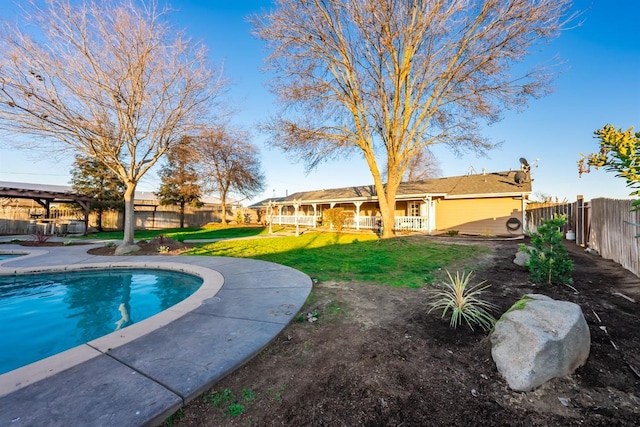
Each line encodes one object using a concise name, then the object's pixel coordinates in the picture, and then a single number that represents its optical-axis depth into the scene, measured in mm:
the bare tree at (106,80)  8508
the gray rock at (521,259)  6668
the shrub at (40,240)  12461
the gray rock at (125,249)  9723
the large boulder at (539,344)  2193
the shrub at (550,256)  4676
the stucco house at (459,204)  15414
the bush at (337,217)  18250
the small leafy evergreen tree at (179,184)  25688
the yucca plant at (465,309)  3298
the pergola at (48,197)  15148
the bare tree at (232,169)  26125
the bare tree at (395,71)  10773
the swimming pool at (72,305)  3635
